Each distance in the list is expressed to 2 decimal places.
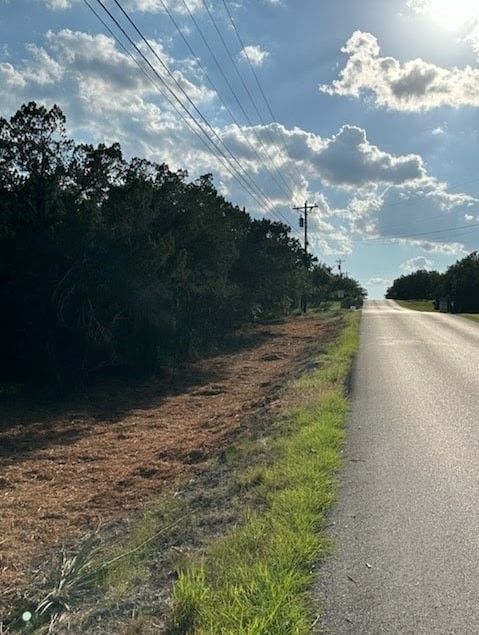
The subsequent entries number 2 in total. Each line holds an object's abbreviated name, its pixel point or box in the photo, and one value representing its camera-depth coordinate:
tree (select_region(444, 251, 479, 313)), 60.31
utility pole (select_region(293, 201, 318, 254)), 57.02
